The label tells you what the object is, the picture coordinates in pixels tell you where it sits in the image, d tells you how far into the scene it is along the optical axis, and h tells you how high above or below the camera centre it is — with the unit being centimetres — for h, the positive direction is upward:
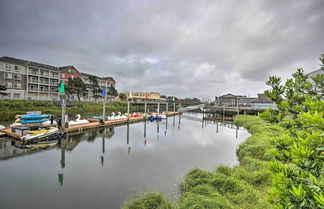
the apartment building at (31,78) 3156 +585
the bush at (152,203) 421 -288
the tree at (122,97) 5896 +229
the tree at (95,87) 4225 +448
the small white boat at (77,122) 1560 -210
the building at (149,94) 8031 +483
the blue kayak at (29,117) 1218 -120
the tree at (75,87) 3503 +380
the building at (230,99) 4866 +144
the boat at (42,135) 1038 -238
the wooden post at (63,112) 1308 -88
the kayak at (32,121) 1227 -156
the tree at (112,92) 5018 +361
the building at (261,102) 3394 +38
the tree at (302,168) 123 -62
